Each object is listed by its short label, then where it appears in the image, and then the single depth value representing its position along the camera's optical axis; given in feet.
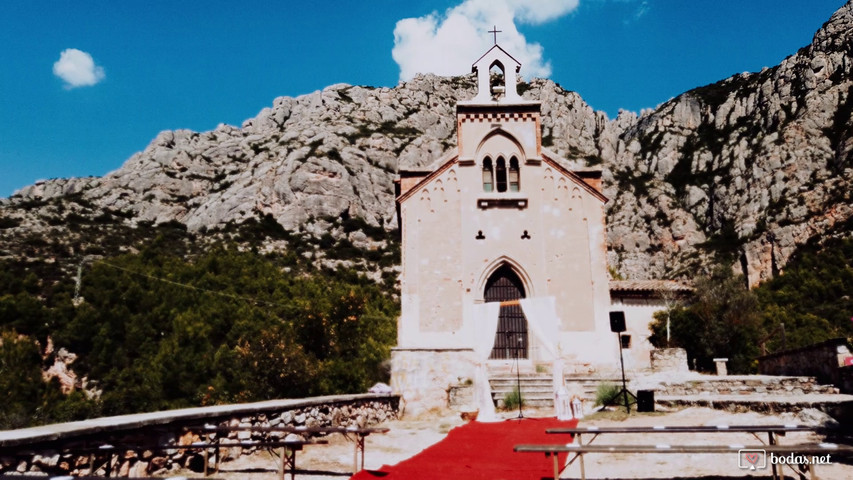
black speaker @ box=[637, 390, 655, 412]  37.68
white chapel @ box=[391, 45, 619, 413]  57.06
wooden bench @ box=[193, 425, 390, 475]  20.20
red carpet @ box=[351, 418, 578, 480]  20.97
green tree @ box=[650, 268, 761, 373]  82.94
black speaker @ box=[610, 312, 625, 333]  42.80
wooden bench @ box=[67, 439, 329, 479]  15.88
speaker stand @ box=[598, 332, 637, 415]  38.89
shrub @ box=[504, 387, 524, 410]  44.52
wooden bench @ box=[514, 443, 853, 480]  14.07
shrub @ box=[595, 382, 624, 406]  42.65
